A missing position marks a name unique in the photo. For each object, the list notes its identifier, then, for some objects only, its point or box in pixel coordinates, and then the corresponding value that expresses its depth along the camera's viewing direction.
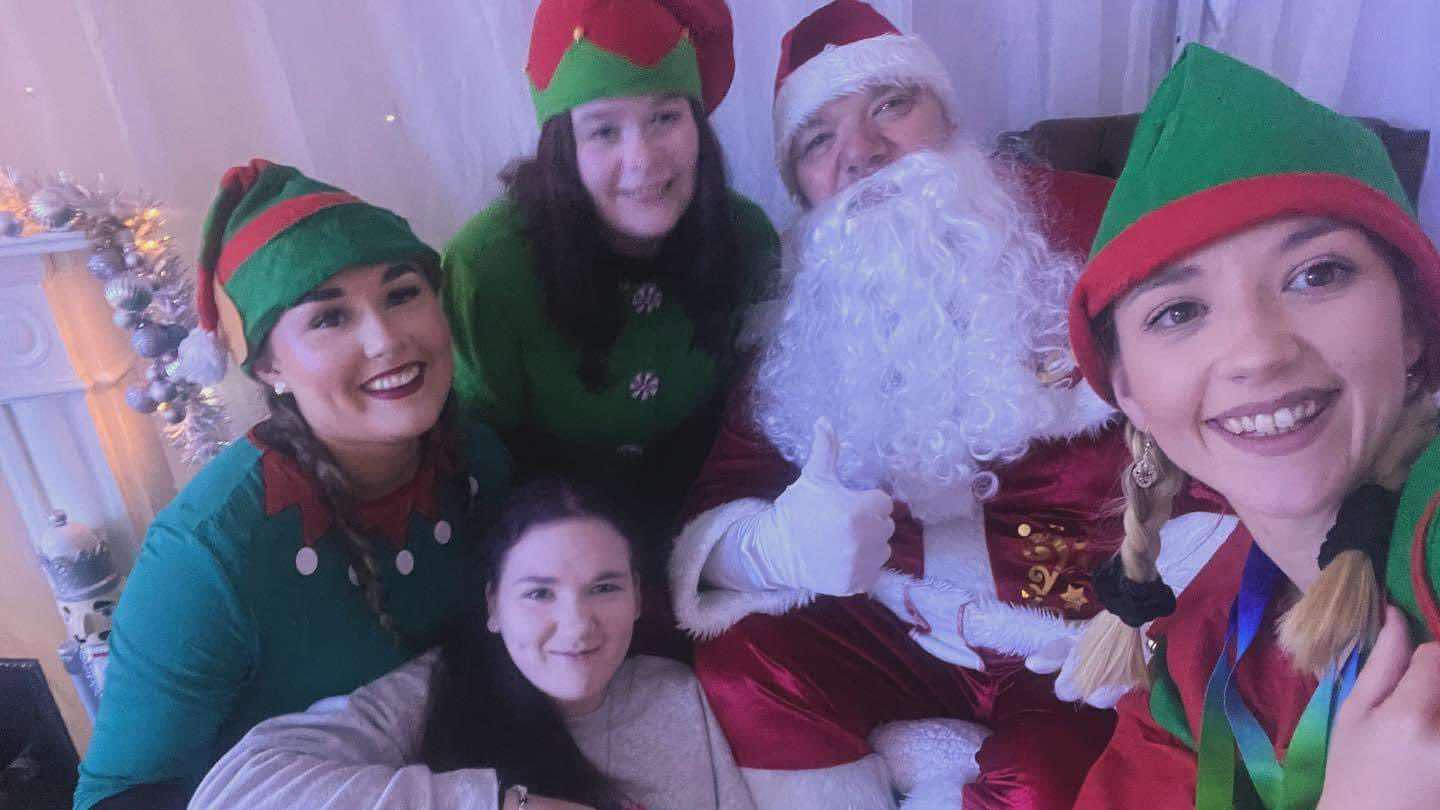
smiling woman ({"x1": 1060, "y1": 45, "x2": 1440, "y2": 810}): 0.62
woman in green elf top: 1.43
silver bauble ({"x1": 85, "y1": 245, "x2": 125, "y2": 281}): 1.59
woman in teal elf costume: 1.11
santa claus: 1.25
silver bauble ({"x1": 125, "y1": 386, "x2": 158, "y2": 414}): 1.67
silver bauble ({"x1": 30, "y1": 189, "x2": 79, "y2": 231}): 1.56
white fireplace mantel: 1.67
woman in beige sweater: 1.17
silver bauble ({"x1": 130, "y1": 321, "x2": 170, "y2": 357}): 1.60
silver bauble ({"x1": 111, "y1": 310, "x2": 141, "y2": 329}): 1.60
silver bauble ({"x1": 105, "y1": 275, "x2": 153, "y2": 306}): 1.58
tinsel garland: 1.58
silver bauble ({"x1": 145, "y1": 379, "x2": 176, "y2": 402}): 1.67
